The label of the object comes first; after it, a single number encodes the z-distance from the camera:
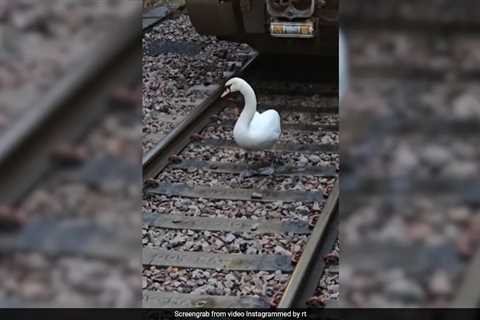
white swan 6.13
